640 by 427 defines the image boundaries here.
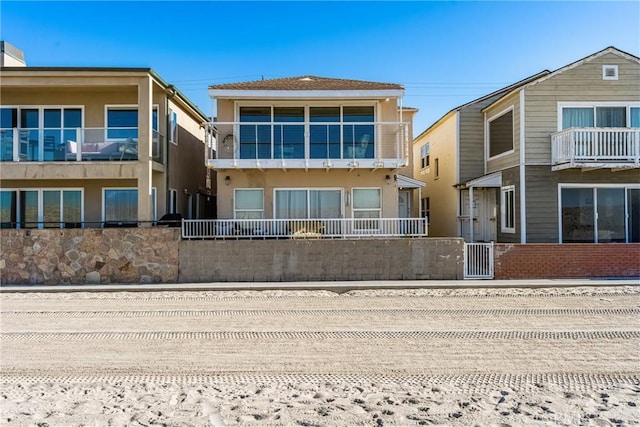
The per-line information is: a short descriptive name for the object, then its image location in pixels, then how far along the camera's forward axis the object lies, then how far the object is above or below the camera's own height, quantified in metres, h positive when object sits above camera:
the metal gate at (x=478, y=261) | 13.74 -1.25
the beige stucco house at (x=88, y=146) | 14.46 +2.76
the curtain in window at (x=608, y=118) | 15.67 +3.80
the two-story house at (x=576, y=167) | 15.53 +2.16
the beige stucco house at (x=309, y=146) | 15.88 +2.92
